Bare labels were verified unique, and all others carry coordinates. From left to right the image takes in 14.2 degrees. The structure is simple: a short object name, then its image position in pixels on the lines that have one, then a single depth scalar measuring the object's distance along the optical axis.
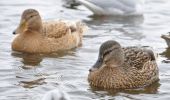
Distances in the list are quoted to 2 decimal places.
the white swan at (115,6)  16.81
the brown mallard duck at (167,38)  13.98
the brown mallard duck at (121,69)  11.32
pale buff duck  13.55
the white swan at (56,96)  7.67
